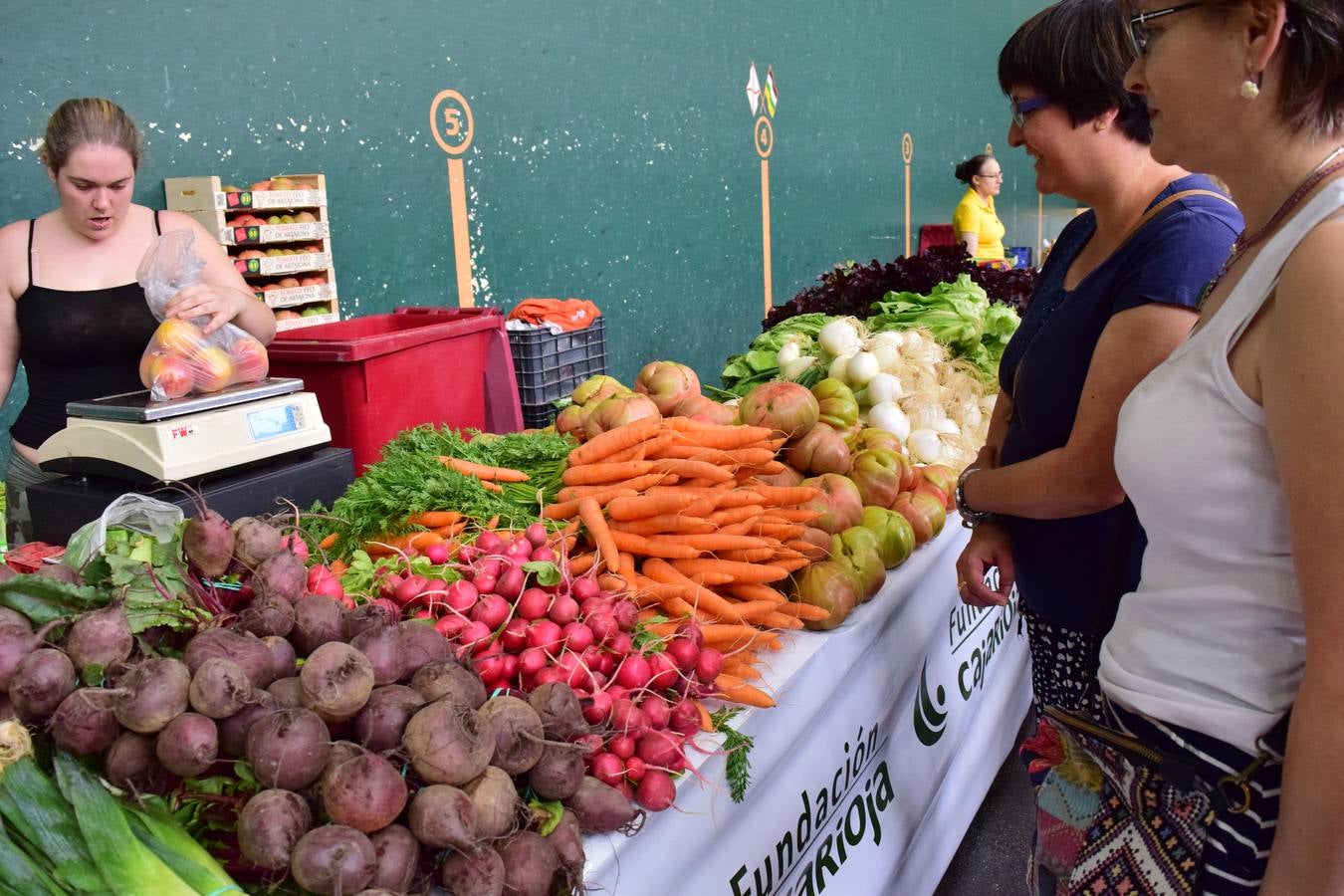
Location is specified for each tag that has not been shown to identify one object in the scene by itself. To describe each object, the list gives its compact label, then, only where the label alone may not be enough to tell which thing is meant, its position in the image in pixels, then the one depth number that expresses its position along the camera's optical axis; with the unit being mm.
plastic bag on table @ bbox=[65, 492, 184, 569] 1436
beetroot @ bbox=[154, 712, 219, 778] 1076
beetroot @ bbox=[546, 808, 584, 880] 1224
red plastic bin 2701
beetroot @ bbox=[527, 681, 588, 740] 1328
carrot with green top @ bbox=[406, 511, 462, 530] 2086
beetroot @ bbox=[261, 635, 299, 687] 1221
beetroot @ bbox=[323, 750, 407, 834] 1064
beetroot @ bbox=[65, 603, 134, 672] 1155
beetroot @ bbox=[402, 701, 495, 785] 1132
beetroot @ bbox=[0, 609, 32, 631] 1178
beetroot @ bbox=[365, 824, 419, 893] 1068
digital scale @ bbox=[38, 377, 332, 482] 2045
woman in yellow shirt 7949
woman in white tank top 899
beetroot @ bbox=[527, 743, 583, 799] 1276
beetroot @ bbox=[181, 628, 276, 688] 1165
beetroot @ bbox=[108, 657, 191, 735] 1085
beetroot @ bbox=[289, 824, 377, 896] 1016
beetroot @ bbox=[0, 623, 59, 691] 1146
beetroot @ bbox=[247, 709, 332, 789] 1068
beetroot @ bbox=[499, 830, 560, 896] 1147
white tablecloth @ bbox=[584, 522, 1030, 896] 1581
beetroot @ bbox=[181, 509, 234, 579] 1377
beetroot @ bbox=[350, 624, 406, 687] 1246
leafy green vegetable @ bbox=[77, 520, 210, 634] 1268
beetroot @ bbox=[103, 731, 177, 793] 1097
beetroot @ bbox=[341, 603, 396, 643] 1318
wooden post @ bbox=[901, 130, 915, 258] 10481
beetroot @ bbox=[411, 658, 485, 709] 1241
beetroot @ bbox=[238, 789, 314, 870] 1031
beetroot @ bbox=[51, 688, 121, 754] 1093
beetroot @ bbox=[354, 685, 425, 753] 1167
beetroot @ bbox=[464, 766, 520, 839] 1142
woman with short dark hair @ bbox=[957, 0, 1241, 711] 1492
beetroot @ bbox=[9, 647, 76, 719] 1106
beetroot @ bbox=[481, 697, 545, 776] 1236
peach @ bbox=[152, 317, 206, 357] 2229
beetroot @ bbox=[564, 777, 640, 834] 1340
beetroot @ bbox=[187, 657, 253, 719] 1103
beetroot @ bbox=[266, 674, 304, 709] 1159
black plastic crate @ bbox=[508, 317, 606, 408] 3457
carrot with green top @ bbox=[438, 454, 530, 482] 2279
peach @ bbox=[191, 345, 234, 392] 2246
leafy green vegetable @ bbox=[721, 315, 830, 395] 3869
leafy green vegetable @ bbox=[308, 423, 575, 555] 2131
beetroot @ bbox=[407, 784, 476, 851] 1102
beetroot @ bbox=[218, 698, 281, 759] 1124
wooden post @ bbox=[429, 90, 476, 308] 4863
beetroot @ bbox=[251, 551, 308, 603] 1364
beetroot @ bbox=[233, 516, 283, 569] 1405
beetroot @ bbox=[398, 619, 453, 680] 1307
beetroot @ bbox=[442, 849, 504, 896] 1118
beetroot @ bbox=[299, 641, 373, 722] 1134
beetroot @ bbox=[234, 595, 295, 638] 1277
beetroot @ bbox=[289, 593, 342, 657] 1304
